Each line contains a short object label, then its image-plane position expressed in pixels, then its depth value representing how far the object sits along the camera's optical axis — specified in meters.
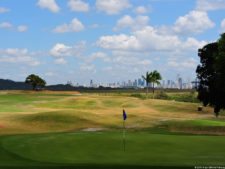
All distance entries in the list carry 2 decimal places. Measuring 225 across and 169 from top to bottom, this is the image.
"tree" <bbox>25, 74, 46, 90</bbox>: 144.00
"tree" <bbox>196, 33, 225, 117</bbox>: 57.72
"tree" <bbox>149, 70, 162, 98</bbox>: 131.59
